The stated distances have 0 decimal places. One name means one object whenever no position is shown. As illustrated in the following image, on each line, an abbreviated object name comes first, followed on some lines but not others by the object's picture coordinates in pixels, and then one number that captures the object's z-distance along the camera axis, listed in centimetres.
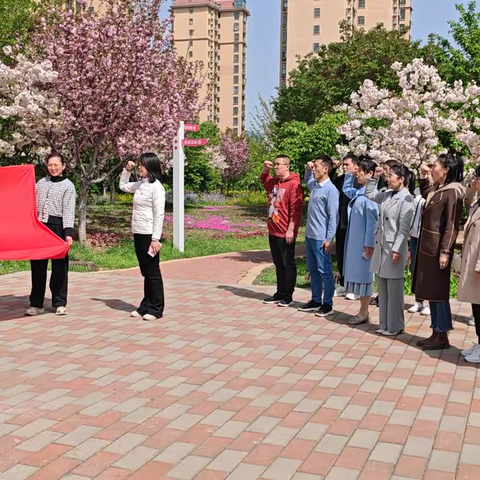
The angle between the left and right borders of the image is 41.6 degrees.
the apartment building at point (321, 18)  8881
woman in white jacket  738
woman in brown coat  601
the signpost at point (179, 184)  1538
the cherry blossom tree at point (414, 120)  1249
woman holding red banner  758
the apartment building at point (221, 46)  12025
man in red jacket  817
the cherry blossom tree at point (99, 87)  1521
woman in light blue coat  725
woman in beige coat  563
